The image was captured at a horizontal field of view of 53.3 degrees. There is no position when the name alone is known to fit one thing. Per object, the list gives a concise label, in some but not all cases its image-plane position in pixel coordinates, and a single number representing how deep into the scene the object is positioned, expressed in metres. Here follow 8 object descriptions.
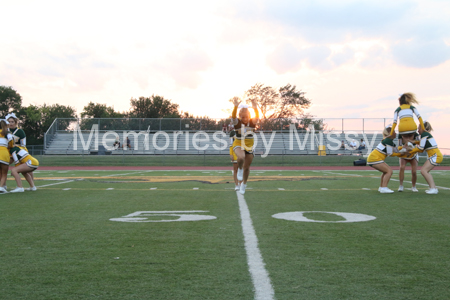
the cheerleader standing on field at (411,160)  10.00
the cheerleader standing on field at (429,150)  9.83
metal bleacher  38.62
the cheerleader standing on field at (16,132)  10.50
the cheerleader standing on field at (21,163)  10.57
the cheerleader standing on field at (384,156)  10.21
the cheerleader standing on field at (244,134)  9.66
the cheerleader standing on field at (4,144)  10.33
